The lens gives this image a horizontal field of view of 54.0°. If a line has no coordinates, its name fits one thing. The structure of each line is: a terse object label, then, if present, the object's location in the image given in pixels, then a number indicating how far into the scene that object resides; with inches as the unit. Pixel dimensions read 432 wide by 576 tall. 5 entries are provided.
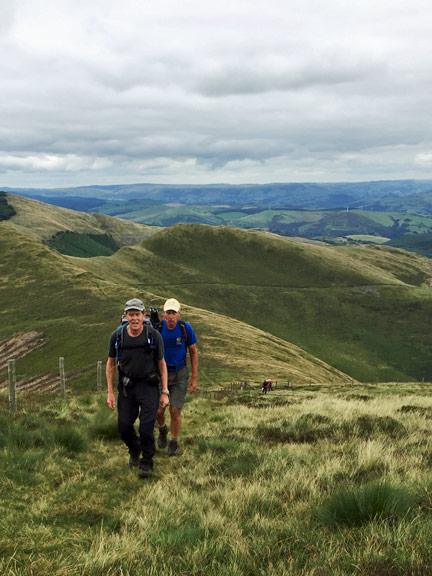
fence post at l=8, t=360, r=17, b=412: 526.9
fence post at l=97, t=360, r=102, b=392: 915.4
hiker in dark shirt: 317.1
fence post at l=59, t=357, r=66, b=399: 759.4
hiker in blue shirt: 386.3
